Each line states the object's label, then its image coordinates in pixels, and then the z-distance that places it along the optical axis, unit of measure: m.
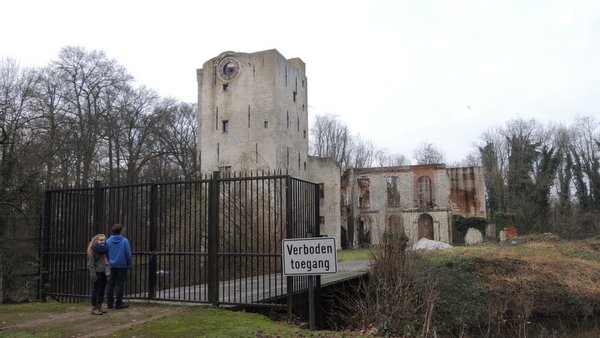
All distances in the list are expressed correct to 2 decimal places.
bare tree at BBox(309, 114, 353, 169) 55.19
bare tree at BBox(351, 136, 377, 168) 57.50
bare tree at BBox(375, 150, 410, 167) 61.50
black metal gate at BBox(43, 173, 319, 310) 8.80
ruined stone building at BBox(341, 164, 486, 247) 42.84
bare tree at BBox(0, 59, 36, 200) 15.10
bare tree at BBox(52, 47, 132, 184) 27.83
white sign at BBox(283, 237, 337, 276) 6.82
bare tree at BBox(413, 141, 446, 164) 58.77
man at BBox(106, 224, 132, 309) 8.84
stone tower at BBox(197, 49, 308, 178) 33.44
